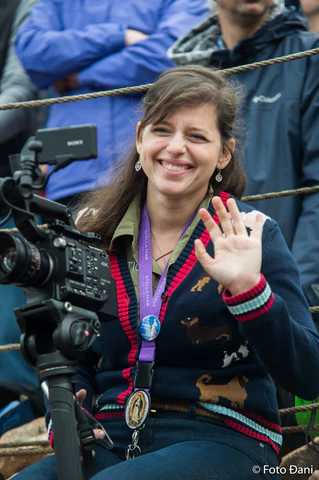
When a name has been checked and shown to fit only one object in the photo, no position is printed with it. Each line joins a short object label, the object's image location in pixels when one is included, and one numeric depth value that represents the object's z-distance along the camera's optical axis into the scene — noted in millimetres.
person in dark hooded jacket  6512
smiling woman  4269
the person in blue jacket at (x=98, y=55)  7320
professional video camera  3852
